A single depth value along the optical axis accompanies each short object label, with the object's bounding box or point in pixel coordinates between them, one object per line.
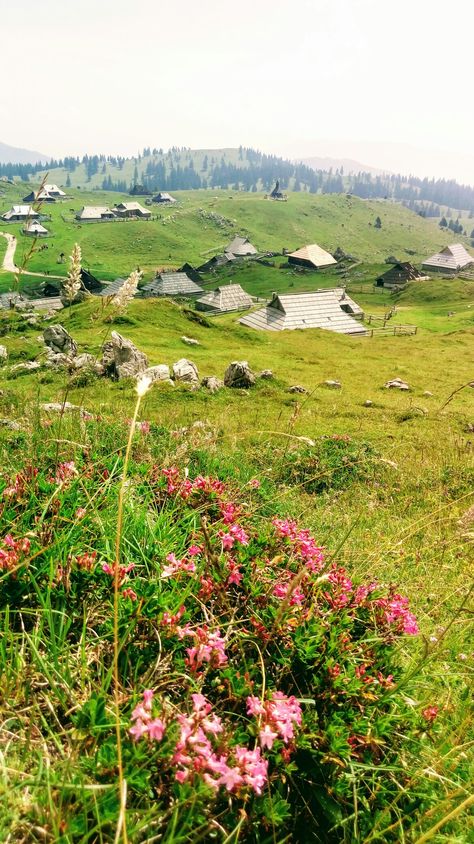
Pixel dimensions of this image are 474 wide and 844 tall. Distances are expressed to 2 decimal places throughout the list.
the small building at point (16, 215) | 143.12
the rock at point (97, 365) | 19.83
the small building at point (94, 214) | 152.00
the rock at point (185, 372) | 20.67
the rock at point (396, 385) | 24.35
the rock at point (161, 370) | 19.53
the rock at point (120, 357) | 21.09
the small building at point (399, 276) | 93.62
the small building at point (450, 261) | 105.38
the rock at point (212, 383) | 19.44
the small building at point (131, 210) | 166.38
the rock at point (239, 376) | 20.61
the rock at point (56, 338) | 26.23
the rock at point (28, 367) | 20.88
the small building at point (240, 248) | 126.81
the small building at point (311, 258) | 105.88
